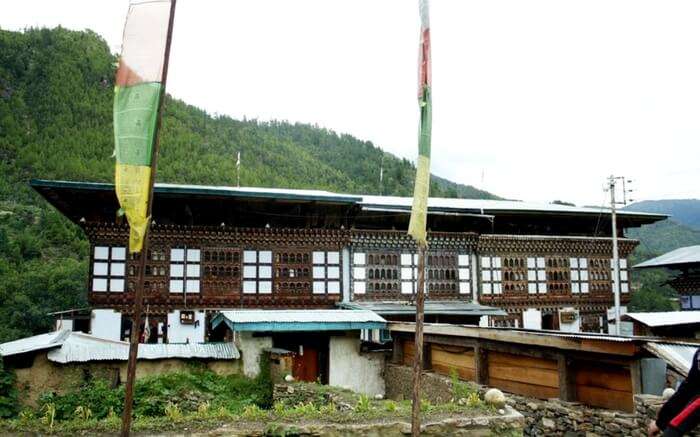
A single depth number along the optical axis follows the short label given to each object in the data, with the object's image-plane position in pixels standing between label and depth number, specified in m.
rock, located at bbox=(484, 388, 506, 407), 9.41
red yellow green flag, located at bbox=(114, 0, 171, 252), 7.45
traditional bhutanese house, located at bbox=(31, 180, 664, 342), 24.41
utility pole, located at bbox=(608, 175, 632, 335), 28.78
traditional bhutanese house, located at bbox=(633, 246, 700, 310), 33.94
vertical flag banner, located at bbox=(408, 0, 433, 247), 7.92
